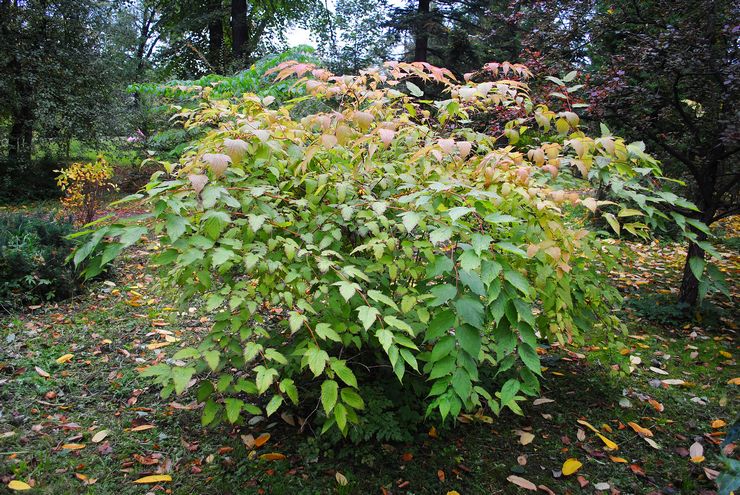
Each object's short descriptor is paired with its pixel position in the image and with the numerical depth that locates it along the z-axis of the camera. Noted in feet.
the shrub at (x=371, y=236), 4.38
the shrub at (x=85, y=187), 18.60
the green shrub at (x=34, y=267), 12.00
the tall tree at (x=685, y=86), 10.43
